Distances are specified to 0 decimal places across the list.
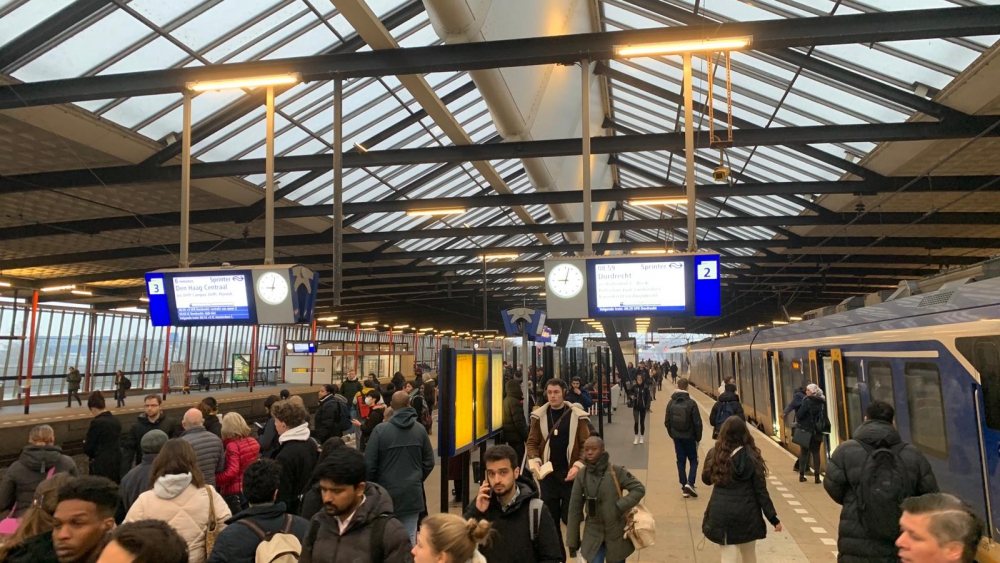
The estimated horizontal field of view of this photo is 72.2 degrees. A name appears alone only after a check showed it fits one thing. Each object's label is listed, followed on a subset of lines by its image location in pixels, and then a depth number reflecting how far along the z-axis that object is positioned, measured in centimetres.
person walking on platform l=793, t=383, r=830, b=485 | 1084
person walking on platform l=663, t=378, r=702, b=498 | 997
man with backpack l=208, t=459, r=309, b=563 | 343
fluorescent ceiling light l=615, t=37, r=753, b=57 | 753
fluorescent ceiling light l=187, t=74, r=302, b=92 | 870
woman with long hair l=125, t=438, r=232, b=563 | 414
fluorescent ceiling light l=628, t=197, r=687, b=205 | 1483
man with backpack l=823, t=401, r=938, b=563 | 486
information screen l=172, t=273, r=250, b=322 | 884
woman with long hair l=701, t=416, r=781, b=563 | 570
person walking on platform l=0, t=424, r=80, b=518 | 586
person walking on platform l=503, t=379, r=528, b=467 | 1024
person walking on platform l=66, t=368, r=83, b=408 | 2475
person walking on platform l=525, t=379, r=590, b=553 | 661
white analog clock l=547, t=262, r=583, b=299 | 788
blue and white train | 616
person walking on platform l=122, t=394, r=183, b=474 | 804
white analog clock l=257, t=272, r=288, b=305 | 864
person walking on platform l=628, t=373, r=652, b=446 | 1688
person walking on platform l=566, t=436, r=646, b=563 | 532
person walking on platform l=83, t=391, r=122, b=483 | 872
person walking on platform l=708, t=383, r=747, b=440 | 1069
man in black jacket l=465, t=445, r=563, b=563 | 380
